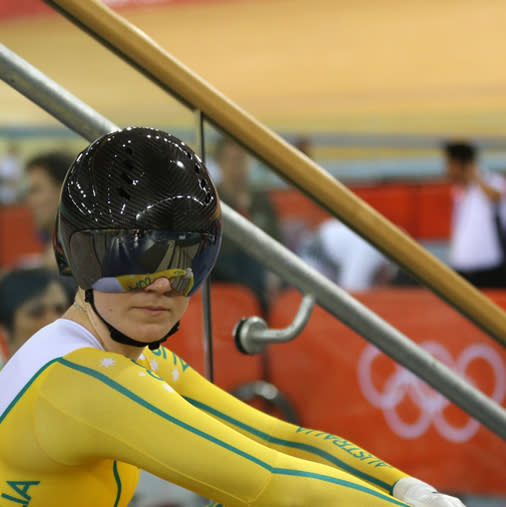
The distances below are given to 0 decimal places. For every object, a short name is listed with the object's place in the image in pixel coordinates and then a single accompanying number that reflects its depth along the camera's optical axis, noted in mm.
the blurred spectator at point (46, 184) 6090
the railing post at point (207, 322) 3252
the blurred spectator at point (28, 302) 5098
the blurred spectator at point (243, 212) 3958
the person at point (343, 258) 8391
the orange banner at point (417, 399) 6957
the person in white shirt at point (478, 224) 10289
